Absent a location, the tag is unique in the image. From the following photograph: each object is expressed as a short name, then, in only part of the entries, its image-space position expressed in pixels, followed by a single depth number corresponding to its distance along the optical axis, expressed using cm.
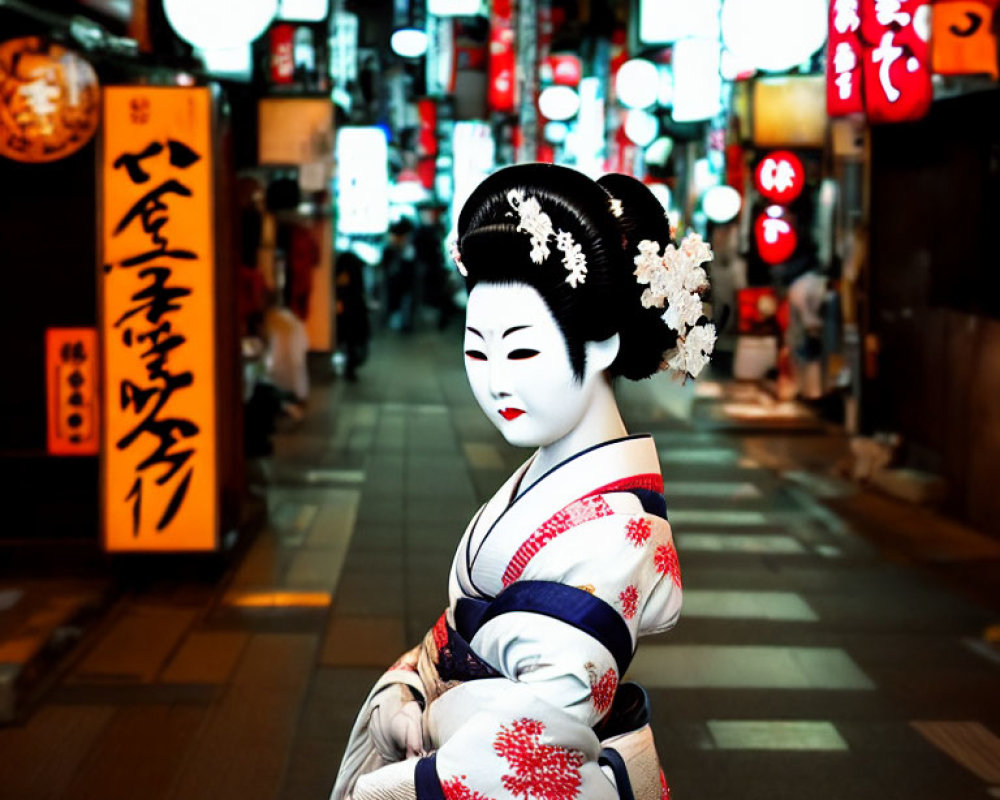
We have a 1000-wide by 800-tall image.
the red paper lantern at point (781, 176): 1609
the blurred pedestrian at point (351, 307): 2197
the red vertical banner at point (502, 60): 2948
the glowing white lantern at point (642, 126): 2625
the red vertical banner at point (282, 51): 2330
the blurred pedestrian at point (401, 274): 3347
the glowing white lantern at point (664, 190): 2685
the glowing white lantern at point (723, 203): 2150
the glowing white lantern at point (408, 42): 3034
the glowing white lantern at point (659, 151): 2708
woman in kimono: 275
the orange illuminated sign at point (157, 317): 850
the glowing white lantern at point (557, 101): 3127
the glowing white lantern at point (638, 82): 2442
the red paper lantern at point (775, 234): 1659
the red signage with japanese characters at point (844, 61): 1138
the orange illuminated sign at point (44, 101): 855
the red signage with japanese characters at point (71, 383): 929
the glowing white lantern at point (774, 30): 1394
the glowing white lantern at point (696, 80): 2188
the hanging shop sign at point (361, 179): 2756
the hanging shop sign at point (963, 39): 1030
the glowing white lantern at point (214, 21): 951
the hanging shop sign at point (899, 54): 1045
